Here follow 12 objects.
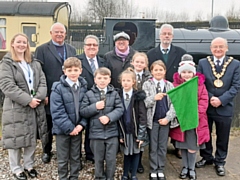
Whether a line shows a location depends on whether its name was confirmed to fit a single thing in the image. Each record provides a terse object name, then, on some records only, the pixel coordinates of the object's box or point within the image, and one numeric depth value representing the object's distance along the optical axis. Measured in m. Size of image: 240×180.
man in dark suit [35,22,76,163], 3.95
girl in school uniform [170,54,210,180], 3.71
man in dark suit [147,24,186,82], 4.27
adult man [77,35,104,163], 3.83
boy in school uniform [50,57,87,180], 3.31
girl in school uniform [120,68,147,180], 3.46
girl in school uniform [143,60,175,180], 3.62
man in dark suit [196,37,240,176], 3.83
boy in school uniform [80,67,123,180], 3.34
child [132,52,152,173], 3.63
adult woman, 3.42
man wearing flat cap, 3.96
